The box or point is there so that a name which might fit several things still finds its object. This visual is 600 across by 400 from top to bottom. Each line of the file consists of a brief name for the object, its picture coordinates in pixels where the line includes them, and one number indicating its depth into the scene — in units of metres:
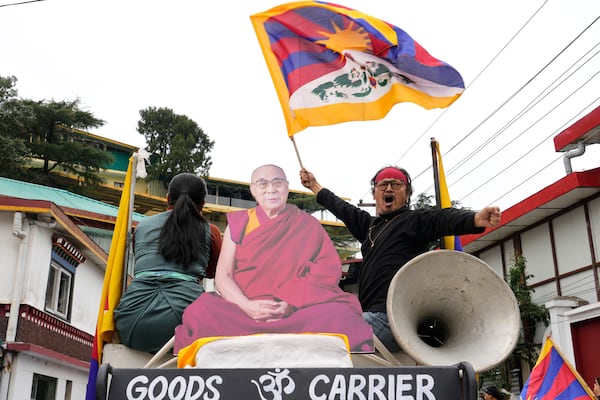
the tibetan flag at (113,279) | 3.50
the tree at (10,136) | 28.53
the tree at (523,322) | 17.34
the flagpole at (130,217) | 3.77
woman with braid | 3.44
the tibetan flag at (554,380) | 7.48
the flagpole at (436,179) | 4.17
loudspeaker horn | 3.27
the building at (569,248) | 15.62
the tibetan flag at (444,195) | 4.18
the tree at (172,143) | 36.53
